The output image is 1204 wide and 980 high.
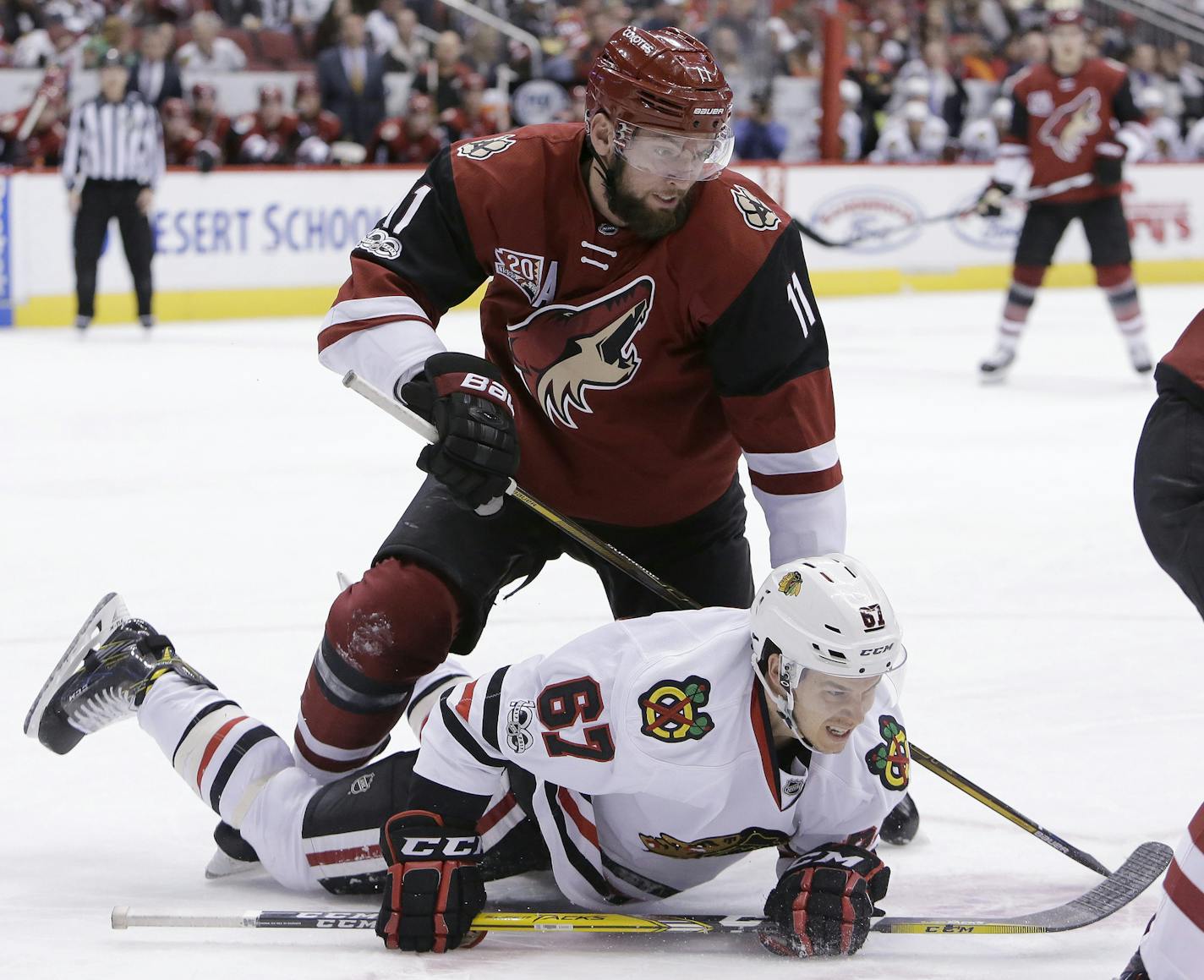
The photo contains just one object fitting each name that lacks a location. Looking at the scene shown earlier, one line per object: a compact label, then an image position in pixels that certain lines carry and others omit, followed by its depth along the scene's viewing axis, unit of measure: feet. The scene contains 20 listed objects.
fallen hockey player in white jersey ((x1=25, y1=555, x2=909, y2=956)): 12.96
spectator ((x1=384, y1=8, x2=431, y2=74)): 69.51
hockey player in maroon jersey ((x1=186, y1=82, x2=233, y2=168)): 62.64
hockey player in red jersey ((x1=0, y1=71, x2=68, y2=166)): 59.52
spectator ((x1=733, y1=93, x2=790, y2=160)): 71.00
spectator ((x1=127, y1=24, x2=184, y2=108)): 60.18
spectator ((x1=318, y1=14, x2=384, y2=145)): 66.28
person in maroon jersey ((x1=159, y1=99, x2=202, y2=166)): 61.41
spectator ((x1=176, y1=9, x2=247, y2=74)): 66.49
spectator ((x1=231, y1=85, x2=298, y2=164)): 62.75
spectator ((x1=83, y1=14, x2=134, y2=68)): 56.54
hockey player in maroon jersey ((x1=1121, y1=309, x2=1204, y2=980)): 12.07
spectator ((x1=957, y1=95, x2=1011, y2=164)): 75.97
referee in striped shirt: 53.98
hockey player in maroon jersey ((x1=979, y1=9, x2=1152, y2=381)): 46.85
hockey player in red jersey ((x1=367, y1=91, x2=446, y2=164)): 65.46
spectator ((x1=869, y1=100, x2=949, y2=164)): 74.33
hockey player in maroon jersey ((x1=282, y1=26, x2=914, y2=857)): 14.93
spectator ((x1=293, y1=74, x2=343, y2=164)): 64.69
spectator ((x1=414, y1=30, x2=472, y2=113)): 67.67
